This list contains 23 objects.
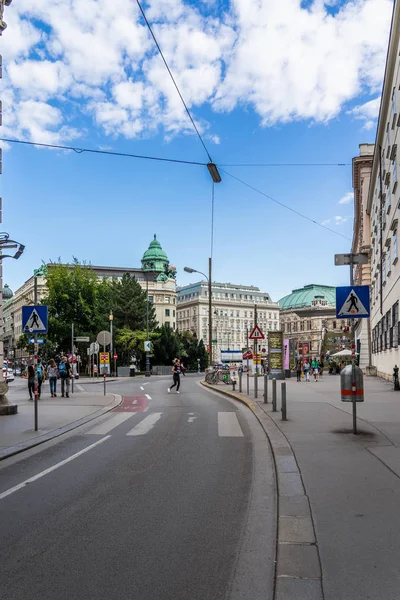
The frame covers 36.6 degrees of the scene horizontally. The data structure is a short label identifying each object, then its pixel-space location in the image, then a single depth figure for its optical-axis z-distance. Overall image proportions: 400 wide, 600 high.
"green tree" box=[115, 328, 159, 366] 83.31
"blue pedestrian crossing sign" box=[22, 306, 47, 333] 14.38
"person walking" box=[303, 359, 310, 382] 39.36
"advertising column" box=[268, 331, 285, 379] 41.25
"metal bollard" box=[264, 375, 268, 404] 18.64
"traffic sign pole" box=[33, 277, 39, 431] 12.35
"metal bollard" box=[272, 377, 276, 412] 15.81
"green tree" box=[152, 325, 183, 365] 89.44
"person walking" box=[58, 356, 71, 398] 25.05
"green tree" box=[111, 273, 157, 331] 90.21
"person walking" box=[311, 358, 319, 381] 40.22
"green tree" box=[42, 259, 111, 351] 68.81
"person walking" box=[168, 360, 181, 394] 29.61
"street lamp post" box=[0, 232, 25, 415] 16.68
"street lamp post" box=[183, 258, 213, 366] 41.84
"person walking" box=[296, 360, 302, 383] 39.13
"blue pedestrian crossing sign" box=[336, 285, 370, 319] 11.80
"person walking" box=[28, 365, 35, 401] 21.17
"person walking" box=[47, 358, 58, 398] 25.30
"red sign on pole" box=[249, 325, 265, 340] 23.06
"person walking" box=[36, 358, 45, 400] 29.15
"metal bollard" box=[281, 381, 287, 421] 13.65
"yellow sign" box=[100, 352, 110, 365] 33.60
